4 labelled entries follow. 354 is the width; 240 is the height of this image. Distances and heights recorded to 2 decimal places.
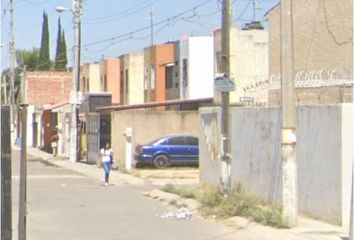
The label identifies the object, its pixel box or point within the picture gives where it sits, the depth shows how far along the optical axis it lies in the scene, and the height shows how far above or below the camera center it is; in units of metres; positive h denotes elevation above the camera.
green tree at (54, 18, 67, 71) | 102.38 +9.51
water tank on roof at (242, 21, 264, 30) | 47.09 +5.93
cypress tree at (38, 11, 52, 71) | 104.31 +10.05
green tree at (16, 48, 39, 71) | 112.38 +9.66
